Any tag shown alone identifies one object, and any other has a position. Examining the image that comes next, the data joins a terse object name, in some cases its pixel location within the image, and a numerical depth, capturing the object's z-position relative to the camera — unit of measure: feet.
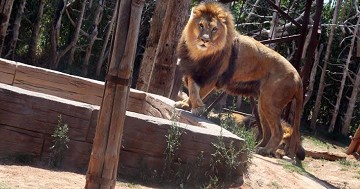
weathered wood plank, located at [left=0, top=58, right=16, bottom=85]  25.74
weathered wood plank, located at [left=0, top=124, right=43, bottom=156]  17.89
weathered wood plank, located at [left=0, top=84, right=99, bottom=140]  17.97
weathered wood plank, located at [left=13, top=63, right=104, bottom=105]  25.82
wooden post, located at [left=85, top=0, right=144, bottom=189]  12.59
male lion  23.49
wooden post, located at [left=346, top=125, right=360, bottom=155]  41.89
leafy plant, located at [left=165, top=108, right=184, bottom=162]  18.20
